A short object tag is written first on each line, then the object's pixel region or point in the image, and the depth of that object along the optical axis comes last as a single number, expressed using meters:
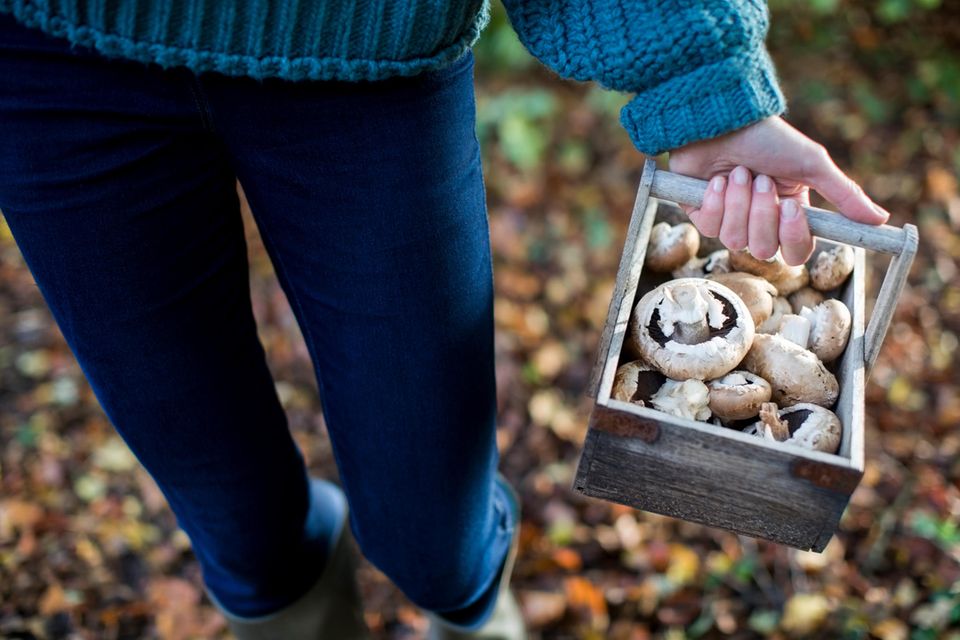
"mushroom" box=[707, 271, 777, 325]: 1.28
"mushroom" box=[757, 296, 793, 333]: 1.30
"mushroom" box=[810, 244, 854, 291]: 1.37
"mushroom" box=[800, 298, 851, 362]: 1.26
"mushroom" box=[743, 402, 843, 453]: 1.11
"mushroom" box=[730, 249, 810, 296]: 1.36
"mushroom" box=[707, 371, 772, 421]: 1.16
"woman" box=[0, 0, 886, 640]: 1.02
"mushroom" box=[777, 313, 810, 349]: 1.27
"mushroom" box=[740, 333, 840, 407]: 1.19
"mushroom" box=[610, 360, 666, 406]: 1.17
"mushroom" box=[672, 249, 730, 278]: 1.40
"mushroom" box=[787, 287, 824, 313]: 1.37
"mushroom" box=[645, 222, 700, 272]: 1.37
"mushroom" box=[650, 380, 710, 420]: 1.17
